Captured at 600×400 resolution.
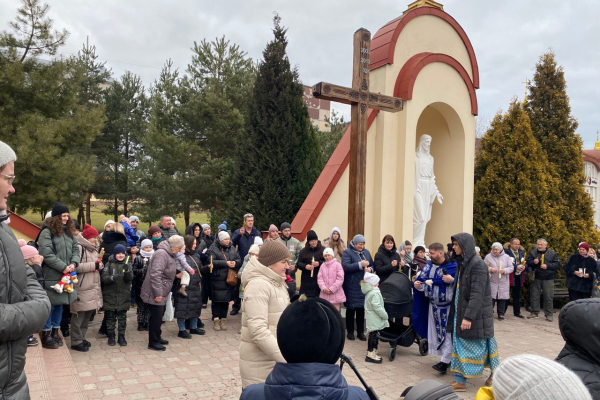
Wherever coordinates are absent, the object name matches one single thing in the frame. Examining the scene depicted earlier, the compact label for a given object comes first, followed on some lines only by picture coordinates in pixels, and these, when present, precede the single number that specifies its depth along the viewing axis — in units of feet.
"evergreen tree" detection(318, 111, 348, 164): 65.46
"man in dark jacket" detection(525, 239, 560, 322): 33.17
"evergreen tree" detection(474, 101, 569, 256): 39.29
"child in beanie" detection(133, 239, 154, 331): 23.97
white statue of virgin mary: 35.99
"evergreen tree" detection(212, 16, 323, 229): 41.81
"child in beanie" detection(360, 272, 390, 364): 21.08
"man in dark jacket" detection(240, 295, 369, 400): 5.75
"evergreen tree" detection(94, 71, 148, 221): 78.48
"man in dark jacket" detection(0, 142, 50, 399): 6.10
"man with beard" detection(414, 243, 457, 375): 19.83
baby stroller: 21.86
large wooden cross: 28.89
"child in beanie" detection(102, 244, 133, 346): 21.67
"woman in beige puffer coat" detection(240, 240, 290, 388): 10.09
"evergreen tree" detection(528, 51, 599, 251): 44.04
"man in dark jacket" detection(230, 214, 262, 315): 28.89
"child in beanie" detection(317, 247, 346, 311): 23.75
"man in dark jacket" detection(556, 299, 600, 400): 7.23
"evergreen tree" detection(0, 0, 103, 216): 40.57
